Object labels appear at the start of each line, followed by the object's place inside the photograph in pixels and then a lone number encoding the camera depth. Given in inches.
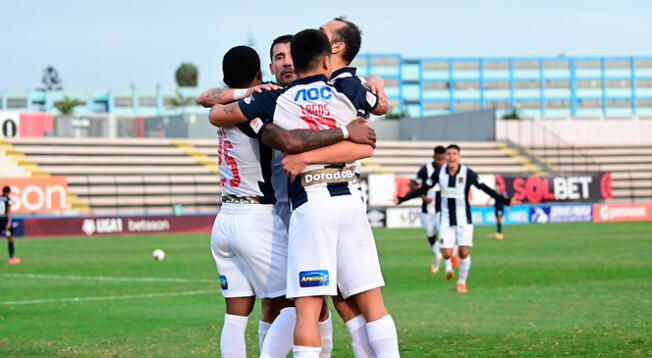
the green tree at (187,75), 5506.9
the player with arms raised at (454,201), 650.8
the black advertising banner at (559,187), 1962.4
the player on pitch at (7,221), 978.7
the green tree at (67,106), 3838.6
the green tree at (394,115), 3694.1
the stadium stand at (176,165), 1994.3
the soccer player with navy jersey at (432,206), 788.0
